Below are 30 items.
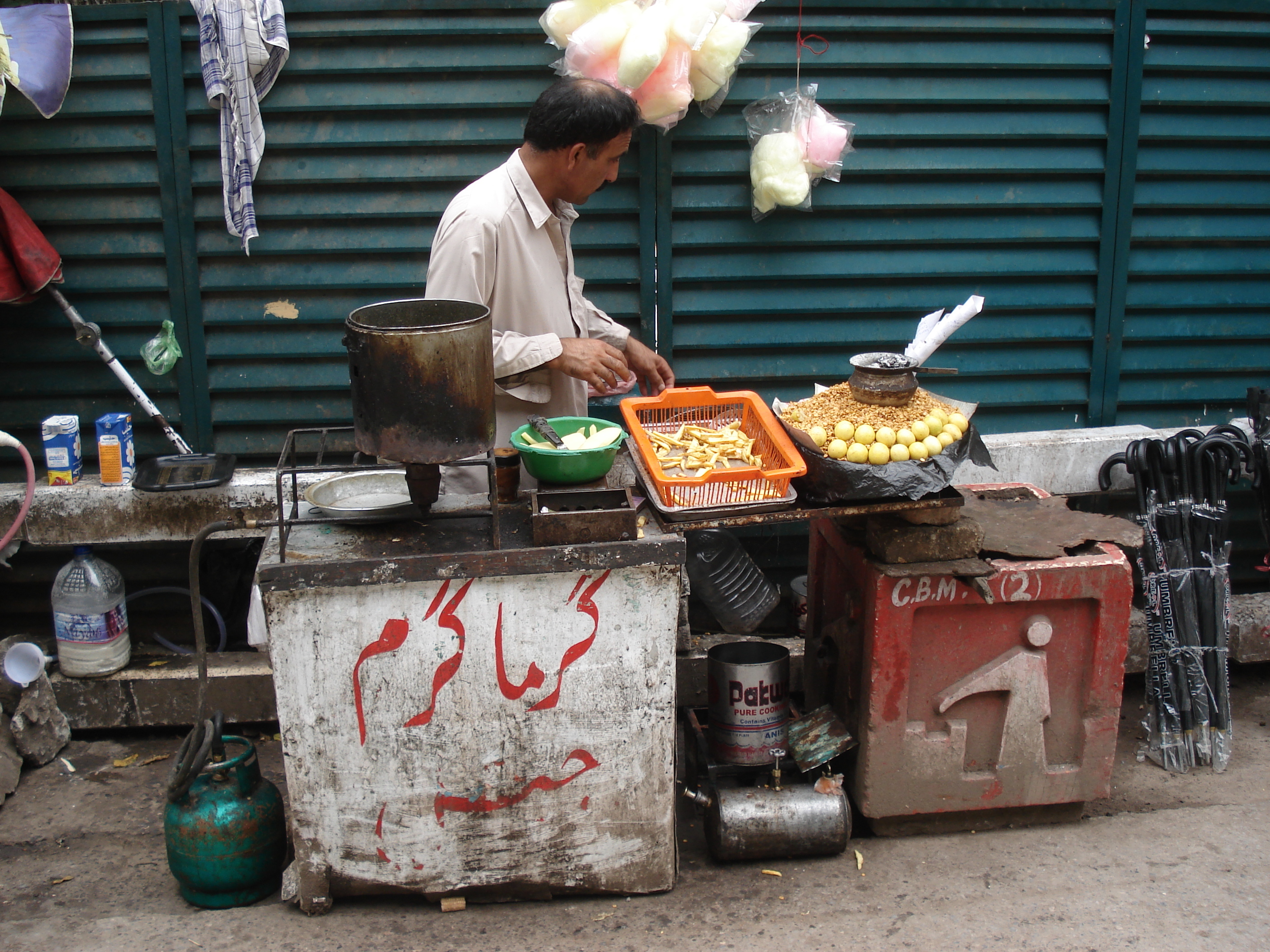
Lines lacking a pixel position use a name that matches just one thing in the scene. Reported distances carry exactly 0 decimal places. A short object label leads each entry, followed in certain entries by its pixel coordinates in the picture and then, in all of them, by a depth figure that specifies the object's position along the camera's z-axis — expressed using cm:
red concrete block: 343
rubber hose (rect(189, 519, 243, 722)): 312
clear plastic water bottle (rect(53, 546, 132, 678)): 428
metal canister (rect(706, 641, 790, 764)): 355
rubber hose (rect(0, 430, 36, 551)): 372
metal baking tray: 307
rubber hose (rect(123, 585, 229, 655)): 455
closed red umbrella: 416
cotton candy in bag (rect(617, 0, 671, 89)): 393
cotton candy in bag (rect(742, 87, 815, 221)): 434
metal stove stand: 293
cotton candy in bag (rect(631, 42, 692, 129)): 407
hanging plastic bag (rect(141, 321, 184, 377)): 443
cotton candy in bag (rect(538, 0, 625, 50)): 406
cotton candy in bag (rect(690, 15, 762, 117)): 410
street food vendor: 347
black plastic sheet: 311
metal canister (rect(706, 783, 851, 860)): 342
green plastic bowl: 313
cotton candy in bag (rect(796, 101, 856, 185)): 435
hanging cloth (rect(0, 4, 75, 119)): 415
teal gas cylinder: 320
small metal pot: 318
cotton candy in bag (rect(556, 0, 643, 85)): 400
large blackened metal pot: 272
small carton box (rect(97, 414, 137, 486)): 429
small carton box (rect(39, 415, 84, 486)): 429
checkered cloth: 415
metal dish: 315
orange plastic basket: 309
